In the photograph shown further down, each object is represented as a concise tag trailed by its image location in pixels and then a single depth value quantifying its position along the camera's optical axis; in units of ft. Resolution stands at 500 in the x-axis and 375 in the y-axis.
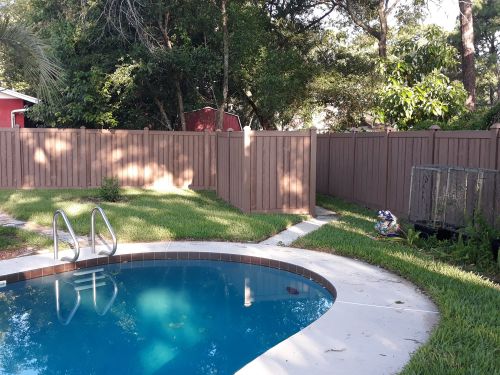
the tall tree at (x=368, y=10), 60.18
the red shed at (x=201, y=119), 61.82
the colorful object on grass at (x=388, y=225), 27.50
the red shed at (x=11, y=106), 62.59
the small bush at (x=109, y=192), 39.52
